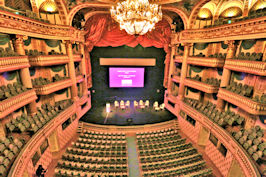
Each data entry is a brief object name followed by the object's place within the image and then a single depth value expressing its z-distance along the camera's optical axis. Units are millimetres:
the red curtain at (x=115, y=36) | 12641
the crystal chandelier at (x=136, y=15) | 5871
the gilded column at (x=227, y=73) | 9060
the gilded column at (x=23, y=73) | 7867
